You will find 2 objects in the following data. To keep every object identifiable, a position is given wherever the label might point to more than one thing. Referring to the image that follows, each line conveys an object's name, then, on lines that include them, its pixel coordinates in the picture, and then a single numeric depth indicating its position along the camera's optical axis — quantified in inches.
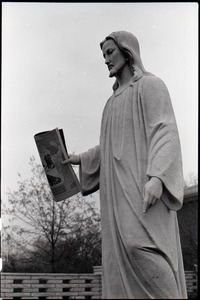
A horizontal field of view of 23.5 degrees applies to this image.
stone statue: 140.8
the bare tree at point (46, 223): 697.0
